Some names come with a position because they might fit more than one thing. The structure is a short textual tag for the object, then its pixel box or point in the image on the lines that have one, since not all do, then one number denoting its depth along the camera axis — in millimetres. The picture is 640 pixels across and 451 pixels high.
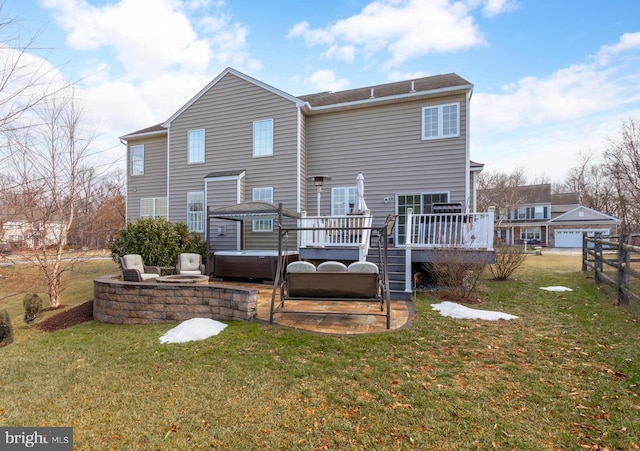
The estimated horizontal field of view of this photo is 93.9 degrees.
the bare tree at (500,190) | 28188
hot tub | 8773
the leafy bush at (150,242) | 9102
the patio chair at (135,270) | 6219
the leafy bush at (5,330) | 4777
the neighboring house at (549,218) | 27859
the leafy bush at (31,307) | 6172
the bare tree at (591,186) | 31125
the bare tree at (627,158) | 11930
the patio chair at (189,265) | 8445
